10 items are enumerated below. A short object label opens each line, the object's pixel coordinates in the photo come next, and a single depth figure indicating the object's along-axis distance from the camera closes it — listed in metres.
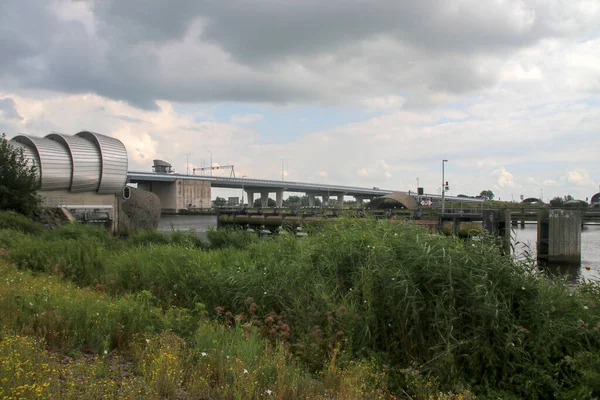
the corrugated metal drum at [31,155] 55.93
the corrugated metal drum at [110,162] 65.19
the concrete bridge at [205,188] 111.38
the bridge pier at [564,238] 30.00
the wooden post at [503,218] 32.12
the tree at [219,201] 134.05
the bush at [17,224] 22.22
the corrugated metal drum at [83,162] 61.56
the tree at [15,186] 31.47
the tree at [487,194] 186.52
